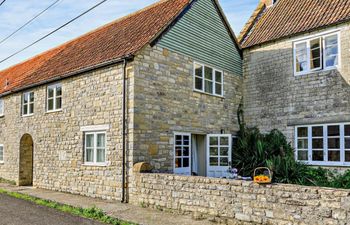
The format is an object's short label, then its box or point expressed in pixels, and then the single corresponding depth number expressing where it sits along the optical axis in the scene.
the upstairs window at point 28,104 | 15.88
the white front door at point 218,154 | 13.31
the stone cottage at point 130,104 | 11.22
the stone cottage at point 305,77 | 12.53
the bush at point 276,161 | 11.88
